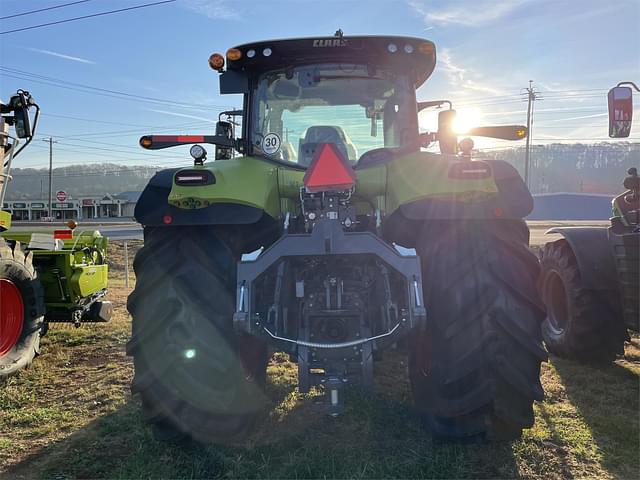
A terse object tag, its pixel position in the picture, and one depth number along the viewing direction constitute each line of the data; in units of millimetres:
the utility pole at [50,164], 50625
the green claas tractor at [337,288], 2537
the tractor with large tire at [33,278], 4770
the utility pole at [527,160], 43156
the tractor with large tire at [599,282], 4086
